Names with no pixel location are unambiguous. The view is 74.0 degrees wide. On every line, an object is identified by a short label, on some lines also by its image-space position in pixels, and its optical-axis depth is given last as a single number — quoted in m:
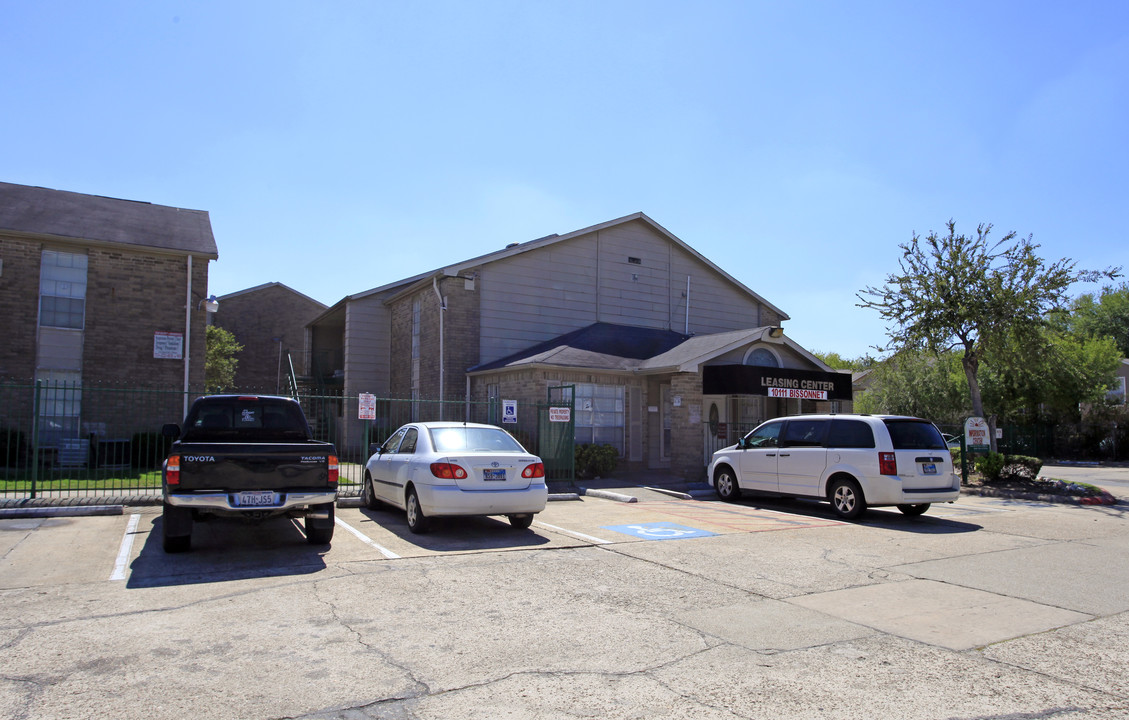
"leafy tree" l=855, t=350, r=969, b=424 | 32.34
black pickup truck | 7.83
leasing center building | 17.81
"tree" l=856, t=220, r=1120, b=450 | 17.25
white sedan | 9.30
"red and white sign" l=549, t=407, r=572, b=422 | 15.09
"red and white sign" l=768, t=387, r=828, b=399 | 17.52
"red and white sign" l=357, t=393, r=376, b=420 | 13.24
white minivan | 11.52
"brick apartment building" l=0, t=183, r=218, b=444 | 17.58
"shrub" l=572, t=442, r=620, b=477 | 16.80
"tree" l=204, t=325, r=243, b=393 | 30.58
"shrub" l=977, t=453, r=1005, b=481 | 17.02
